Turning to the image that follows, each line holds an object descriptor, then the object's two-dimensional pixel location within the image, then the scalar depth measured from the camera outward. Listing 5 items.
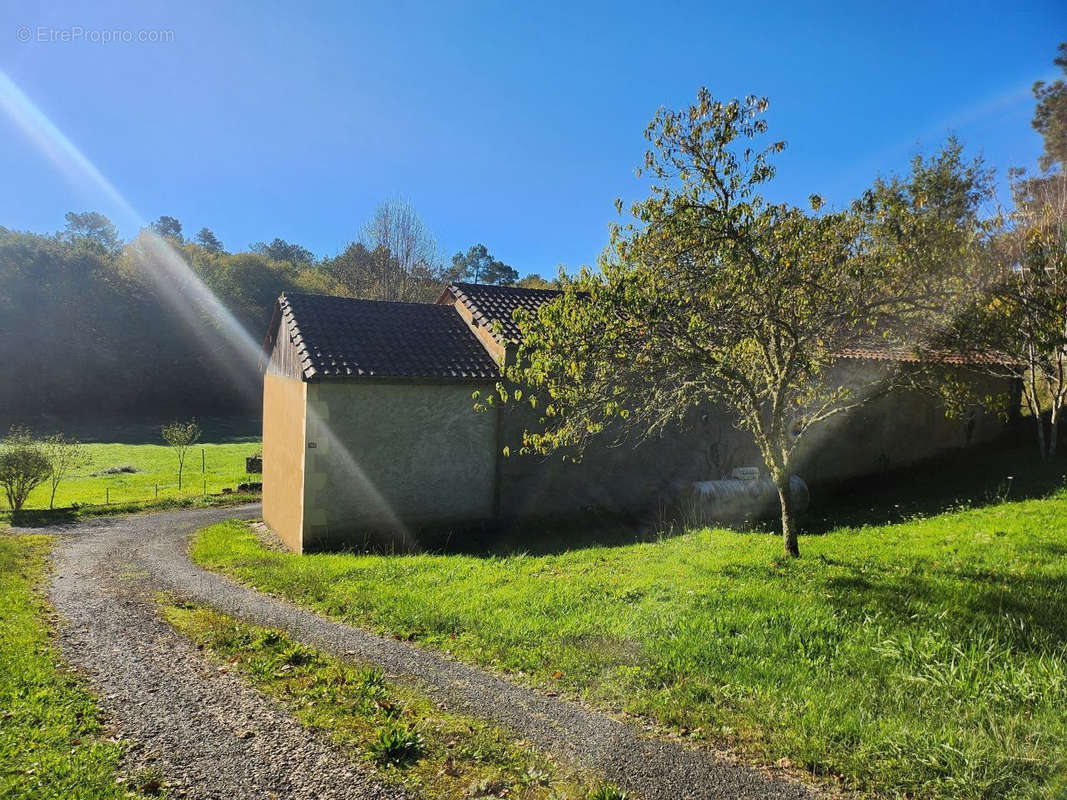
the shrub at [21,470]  19.23
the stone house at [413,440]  12.70
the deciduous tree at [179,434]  26.28
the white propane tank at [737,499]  13.93
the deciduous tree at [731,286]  7.60
